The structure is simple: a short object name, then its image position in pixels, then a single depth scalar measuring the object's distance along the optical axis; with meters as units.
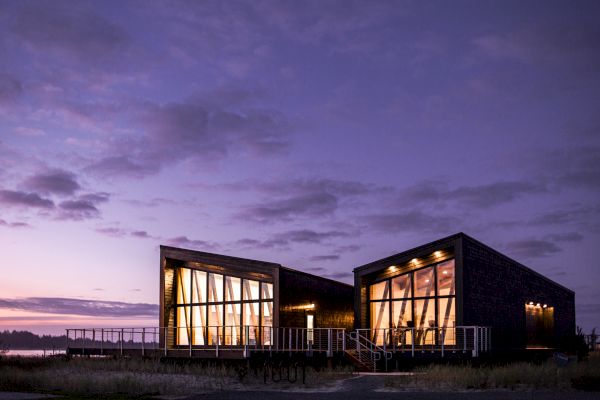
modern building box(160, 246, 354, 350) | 28.95
